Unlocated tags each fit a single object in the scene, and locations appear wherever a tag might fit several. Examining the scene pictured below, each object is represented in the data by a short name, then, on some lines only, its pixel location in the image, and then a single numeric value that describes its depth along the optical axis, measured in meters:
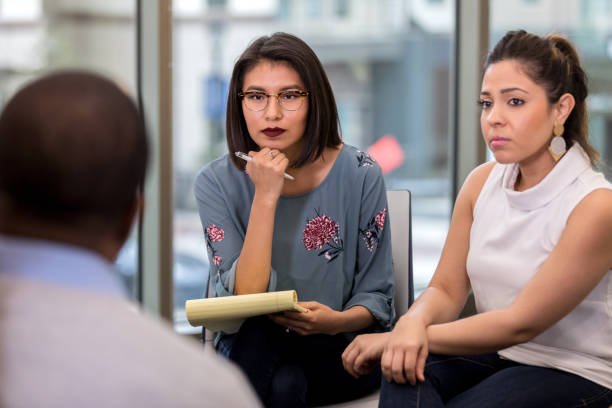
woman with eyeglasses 3.45
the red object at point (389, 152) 5.07
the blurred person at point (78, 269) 1.78
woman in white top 3.23
